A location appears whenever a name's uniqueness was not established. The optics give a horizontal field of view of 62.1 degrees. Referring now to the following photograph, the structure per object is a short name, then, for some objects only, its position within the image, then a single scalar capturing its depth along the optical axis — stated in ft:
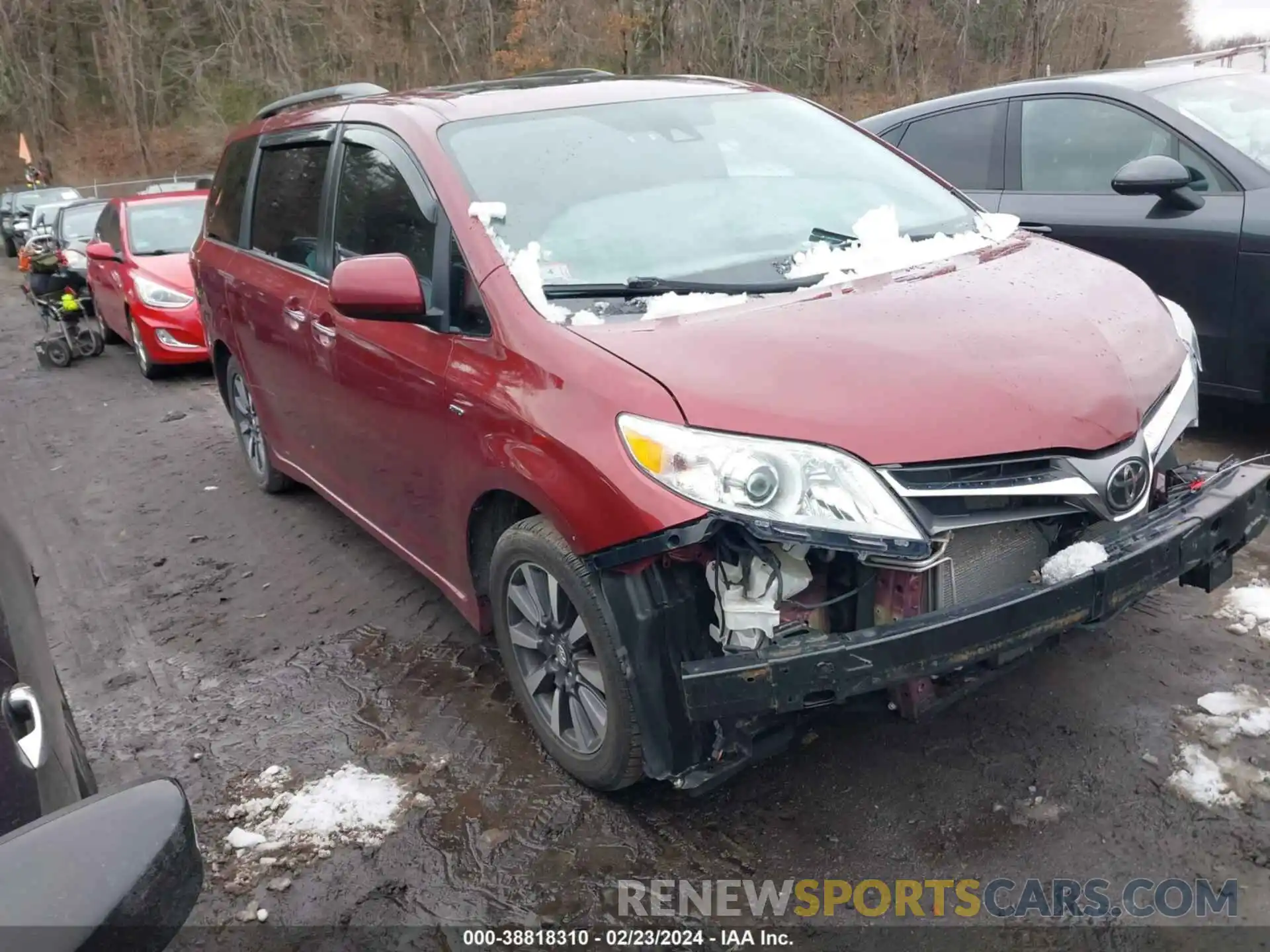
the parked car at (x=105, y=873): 4.04
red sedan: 29.71
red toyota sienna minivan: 7.95
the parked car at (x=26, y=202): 73.05
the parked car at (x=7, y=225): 80.07
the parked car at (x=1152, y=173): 15.35
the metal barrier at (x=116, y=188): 115.68
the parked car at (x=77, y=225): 42.91
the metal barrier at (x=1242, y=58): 28.91
